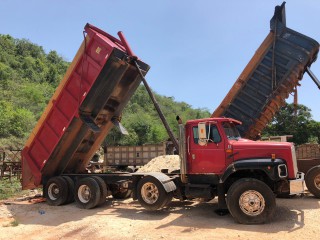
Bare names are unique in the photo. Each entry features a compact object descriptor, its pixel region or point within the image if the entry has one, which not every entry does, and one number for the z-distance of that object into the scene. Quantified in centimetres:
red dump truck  531
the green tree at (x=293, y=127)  2978
